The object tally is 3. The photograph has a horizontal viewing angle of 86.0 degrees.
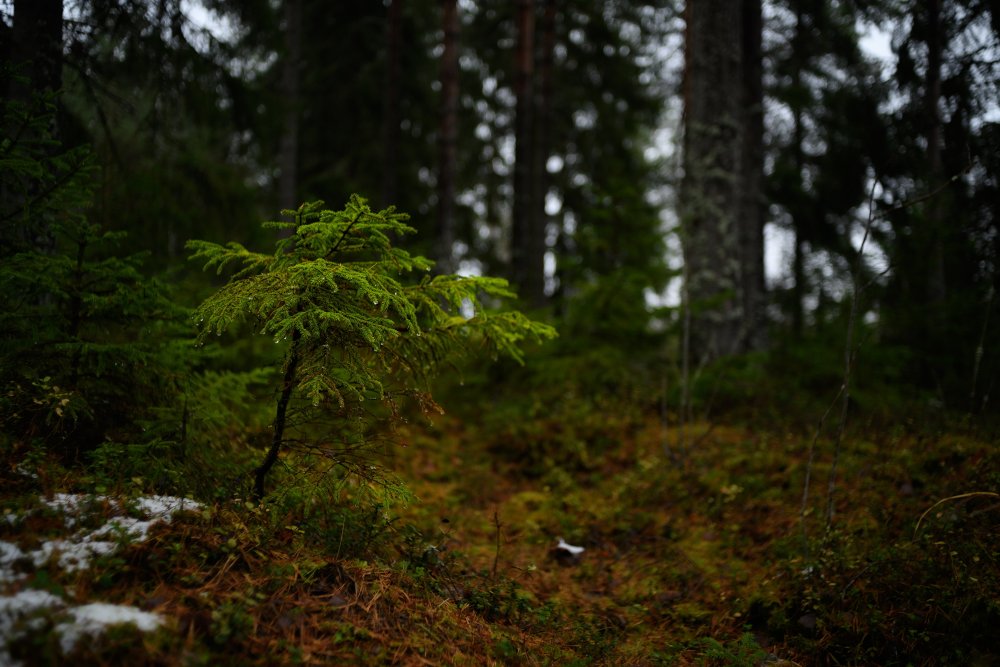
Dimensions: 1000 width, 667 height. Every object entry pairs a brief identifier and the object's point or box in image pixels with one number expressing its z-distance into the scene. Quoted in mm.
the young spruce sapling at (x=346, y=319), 2785
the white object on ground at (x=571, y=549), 4473
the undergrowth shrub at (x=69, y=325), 3223
